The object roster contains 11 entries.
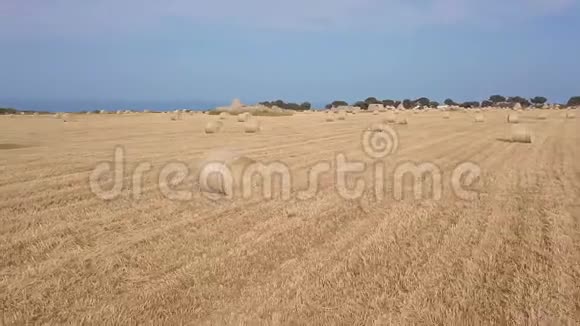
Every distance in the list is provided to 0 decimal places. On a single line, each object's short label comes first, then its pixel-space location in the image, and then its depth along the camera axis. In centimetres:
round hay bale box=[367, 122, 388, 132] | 2594
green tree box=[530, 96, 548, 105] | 12129
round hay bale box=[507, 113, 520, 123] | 3651
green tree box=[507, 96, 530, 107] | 12098
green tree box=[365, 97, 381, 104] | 11394
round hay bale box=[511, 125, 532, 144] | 1962
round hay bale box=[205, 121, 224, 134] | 2512
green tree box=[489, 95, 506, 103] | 12875
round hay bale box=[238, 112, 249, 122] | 3630
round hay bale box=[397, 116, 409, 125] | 3367
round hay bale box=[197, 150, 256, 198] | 945
